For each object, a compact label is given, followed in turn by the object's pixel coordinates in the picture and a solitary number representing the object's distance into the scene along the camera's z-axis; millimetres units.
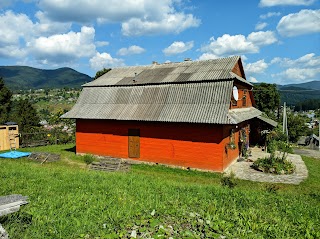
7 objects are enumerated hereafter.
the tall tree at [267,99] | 47969
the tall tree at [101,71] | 41309
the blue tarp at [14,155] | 19228
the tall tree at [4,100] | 42375
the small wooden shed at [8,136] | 24344
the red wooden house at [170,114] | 16781
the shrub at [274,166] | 16484
